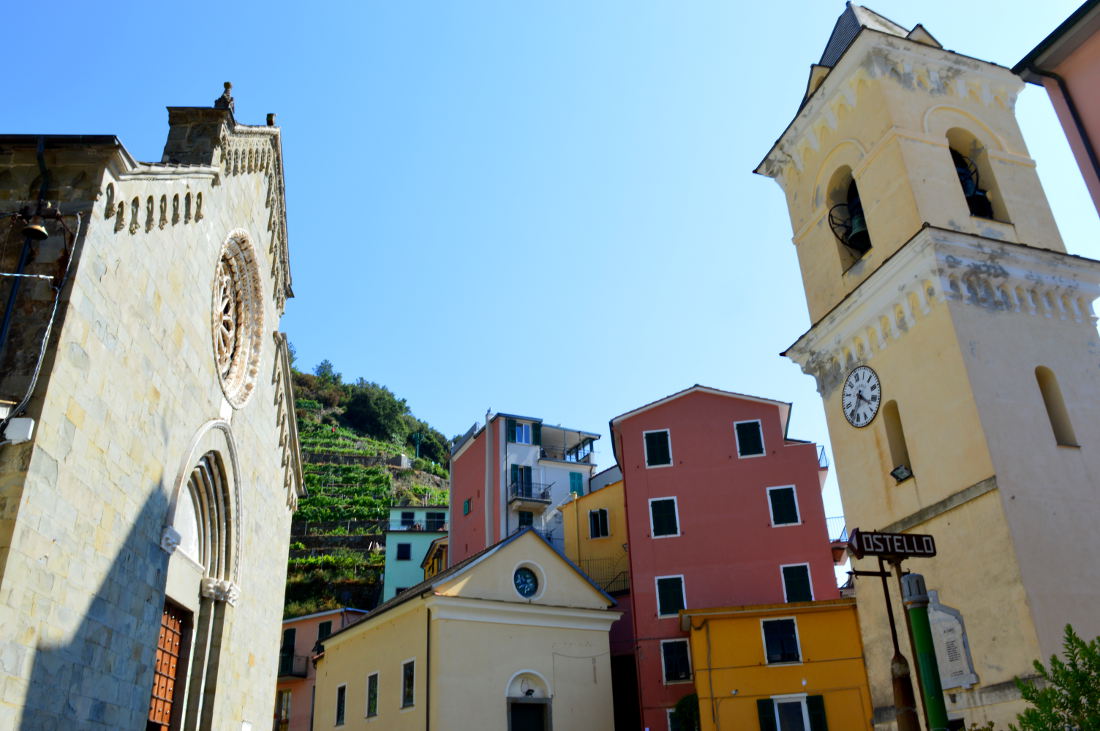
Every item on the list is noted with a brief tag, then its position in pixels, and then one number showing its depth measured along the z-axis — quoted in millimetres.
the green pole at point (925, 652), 5961
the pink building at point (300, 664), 37188
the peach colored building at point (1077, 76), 8164
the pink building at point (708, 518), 25469
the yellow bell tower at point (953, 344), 11930
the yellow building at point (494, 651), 20969
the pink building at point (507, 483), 36500
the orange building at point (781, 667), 21031
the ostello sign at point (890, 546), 7848
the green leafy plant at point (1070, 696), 5160
